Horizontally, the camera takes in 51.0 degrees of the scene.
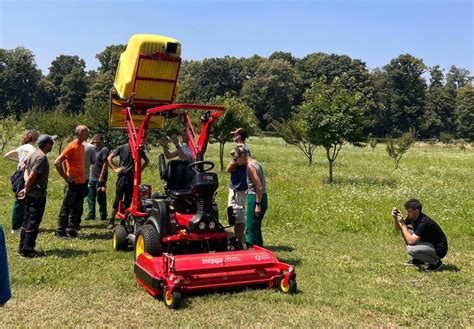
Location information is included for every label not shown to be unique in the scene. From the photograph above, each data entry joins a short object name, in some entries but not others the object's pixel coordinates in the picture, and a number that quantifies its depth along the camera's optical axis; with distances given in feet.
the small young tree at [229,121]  86.31
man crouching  25.22
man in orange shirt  30.73
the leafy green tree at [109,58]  303.89
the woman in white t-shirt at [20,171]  30.64
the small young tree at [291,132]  105.19
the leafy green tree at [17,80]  284.82
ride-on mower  20.26
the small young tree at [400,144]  101.14
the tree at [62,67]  320.70
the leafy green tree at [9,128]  107.24
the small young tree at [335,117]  75.05
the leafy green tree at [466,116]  293.43
